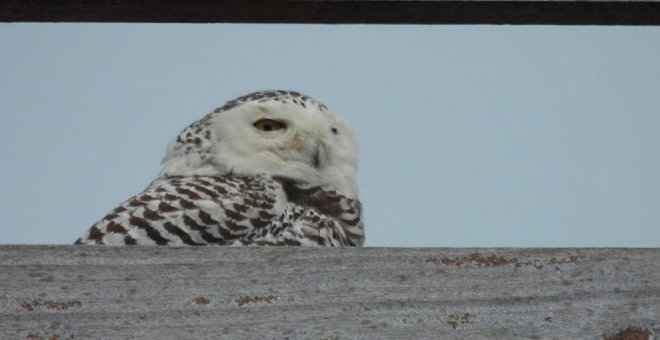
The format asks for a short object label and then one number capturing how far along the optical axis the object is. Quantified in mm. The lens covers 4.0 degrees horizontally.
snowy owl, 6984
